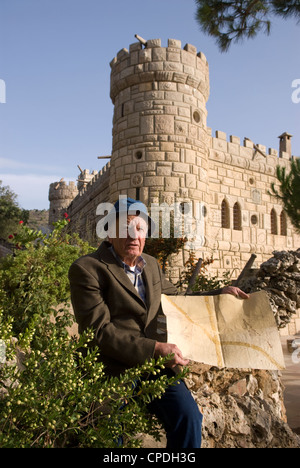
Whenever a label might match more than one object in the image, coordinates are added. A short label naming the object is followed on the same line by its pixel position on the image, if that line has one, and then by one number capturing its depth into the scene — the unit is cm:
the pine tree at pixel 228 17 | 703
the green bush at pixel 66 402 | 141
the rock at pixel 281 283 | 486
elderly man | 170
